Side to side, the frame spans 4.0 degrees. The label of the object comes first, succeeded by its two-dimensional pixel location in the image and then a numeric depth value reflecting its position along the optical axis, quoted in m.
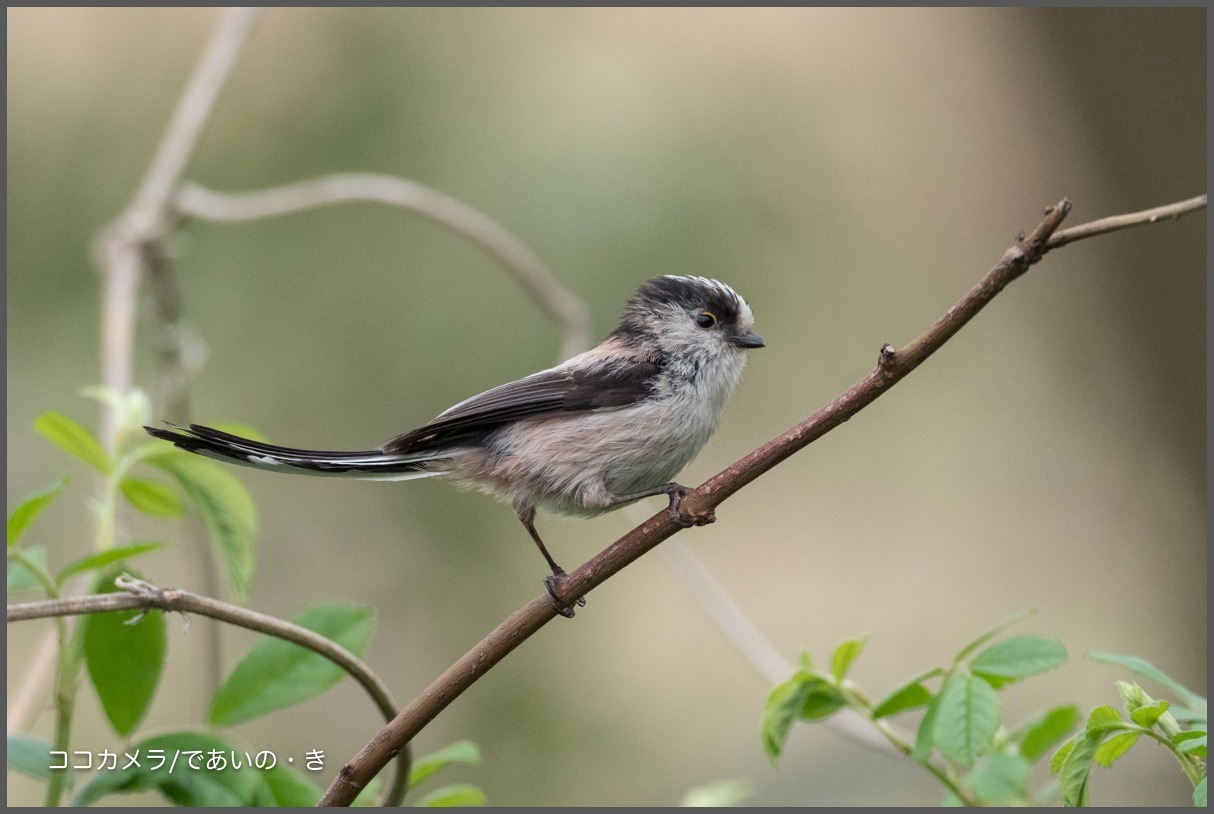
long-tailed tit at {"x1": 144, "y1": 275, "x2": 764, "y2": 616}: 3.40
